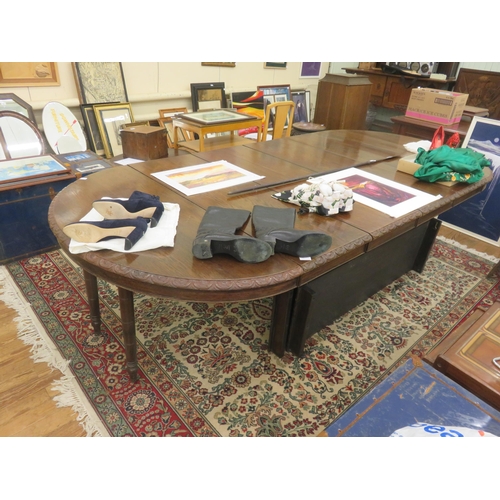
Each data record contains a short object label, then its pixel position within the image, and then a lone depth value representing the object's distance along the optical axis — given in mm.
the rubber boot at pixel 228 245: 1078
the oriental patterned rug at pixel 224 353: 1468
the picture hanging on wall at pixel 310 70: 5055
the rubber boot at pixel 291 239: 1132
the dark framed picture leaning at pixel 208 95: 3969
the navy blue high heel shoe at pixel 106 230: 1108
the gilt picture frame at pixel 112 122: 3295
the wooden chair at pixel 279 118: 3137
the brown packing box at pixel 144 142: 2629
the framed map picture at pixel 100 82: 3156
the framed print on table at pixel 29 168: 2162
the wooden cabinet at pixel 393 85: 4668
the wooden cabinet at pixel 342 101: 4281
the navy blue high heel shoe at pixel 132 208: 1243
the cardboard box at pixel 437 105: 3094
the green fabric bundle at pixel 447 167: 1839
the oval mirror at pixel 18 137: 2627
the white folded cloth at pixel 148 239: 1128
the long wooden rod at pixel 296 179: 1640
